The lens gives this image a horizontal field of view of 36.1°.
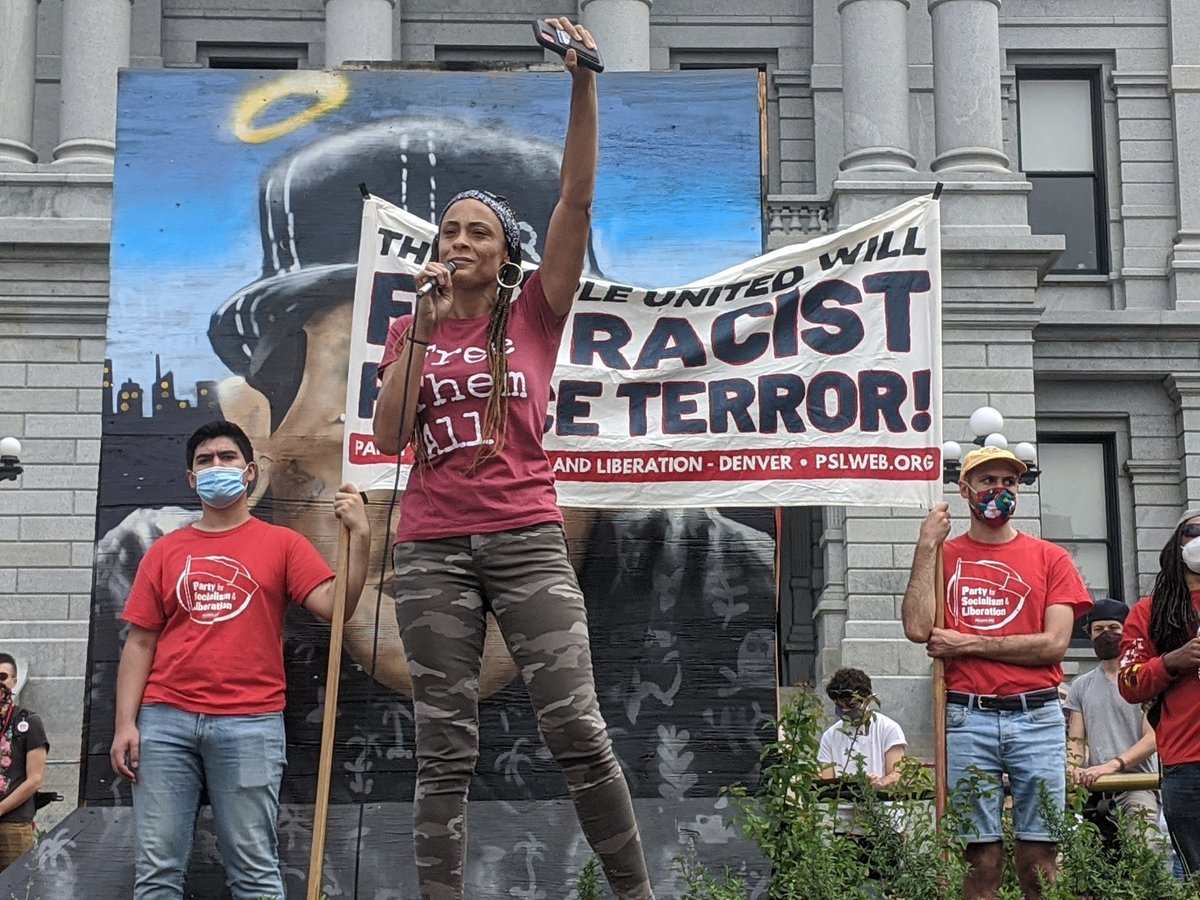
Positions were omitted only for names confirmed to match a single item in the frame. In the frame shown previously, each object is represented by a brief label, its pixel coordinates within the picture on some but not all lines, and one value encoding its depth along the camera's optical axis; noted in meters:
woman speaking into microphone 5.44
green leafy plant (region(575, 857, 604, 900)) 6.75
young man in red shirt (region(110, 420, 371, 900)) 6.70
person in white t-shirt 10.55
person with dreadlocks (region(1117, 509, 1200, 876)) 7.37
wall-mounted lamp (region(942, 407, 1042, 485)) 15.22
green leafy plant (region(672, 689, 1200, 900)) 6.59
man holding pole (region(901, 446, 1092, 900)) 7.18
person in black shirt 10.34
